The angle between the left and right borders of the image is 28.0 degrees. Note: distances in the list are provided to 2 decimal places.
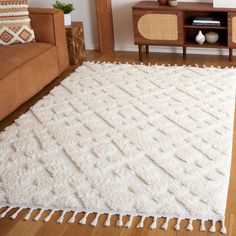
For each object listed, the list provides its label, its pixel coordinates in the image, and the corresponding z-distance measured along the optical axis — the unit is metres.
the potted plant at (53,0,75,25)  4.55
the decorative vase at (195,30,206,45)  4.37
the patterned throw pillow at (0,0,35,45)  3.89
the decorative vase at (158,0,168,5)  4.45
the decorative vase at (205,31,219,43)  4.38
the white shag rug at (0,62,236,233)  2.35
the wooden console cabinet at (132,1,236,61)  4.28
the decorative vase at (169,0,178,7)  4.38
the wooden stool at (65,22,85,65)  4.46
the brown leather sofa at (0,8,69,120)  3.35
